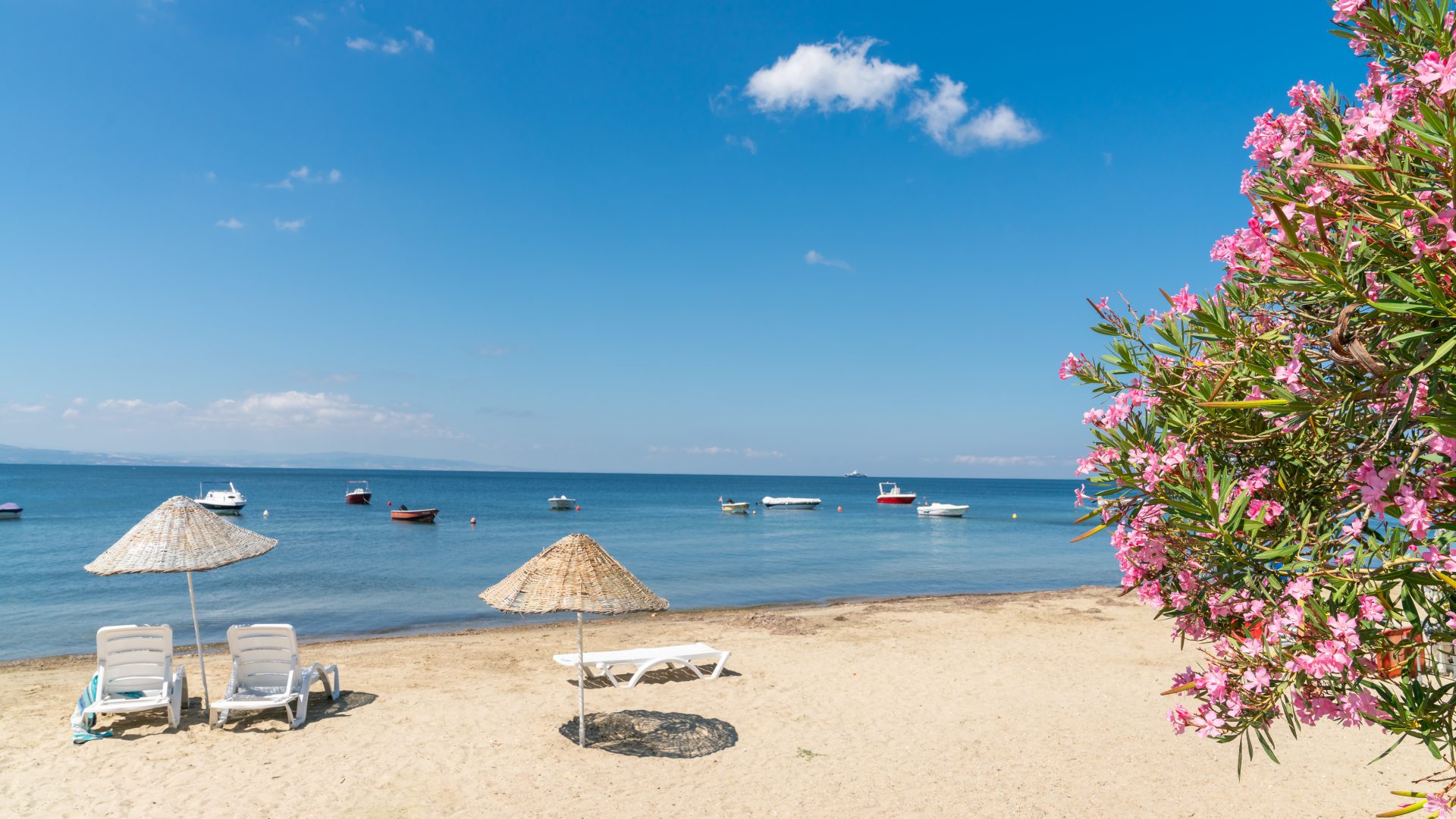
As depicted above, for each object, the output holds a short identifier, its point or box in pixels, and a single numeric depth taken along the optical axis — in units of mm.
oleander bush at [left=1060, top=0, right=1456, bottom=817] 1983
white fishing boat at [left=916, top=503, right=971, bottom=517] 62088
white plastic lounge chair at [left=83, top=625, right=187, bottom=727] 8602
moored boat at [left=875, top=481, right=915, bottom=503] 85750
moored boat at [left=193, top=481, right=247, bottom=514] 59188
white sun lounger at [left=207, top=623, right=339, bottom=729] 8859
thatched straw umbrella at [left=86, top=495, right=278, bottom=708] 8141
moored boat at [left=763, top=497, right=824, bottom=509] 76212
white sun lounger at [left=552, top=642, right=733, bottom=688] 10484
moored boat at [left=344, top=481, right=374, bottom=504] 71562
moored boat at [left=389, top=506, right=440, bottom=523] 51125
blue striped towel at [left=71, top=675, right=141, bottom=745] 8039
